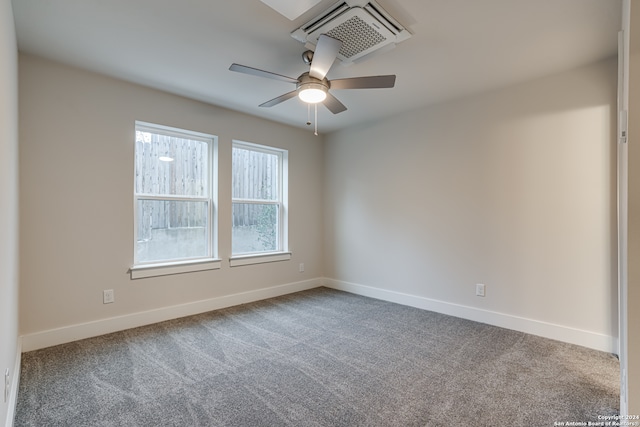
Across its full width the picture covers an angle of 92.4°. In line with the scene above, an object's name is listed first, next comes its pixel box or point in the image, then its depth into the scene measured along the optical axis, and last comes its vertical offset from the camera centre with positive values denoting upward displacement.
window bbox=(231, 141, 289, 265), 4.09 +0.21
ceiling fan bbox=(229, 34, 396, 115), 2.03 +1.01
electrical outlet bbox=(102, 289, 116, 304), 2.94 -0.78
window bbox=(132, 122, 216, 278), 3.29 +0.21
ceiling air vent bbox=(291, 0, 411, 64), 1.91 +1.27
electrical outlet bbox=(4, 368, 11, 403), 1.52 -0.87
